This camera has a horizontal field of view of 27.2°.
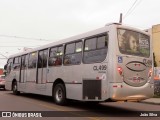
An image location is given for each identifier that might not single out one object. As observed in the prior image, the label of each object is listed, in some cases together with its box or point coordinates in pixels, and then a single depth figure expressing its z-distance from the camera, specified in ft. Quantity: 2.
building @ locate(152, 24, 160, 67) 111.75
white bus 39.73
